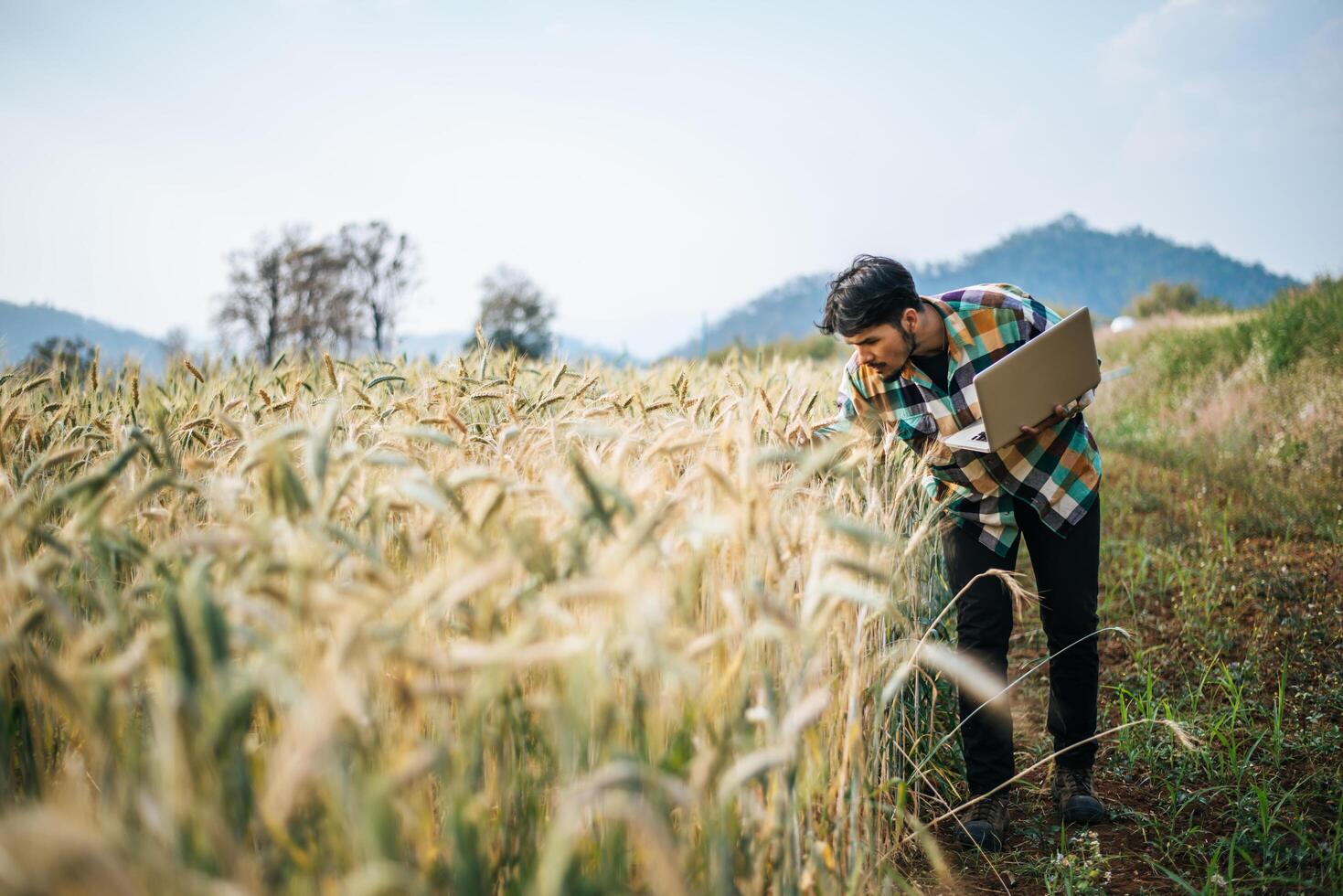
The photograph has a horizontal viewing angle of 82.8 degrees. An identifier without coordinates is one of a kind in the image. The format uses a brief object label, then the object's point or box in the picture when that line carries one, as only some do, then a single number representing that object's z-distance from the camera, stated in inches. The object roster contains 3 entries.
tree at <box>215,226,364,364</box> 1330.0
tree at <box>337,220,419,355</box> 1561.3
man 97.5
